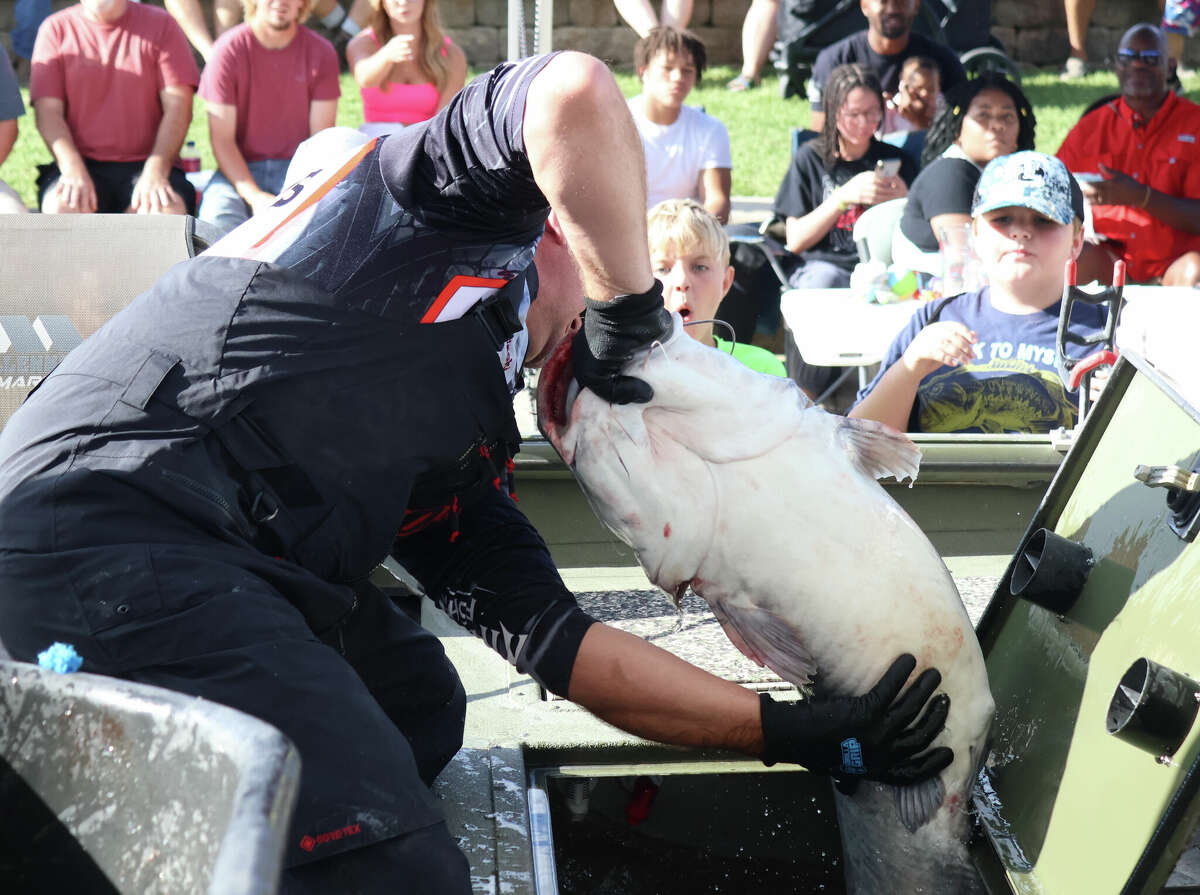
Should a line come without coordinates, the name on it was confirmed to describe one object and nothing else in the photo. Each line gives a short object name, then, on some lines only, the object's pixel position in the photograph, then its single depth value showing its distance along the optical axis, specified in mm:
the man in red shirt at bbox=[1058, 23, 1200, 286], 6176
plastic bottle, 6779
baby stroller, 10070
